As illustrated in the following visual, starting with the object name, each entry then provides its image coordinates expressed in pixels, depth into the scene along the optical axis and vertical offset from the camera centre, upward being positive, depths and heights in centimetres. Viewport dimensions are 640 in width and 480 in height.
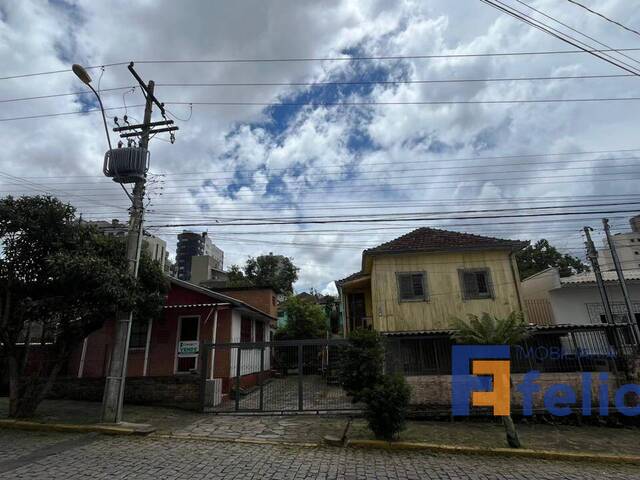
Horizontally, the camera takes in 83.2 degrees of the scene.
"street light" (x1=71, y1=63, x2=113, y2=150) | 822 +639
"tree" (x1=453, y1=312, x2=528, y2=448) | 826 +38
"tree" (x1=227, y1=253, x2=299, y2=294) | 4119 +949
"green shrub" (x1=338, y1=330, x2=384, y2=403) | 815 -19
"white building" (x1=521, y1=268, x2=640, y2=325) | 1800 +224
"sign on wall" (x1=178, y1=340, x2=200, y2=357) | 1288 +40
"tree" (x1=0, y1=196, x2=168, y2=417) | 866 +192
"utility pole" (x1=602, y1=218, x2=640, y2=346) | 1232 +257
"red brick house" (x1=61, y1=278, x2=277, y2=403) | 1297 +76
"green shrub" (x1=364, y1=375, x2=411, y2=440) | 753 -109
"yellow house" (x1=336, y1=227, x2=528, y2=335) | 1675 +319
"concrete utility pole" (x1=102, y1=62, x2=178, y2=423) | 874 +278
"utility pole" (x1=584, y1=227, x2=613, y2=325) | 1422 +330
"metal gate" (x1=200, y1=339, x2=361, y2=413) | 1075 -81
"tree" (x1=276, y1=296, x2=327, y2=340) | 2482 +222
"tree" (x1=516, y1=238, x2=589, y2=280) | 3384 +784
